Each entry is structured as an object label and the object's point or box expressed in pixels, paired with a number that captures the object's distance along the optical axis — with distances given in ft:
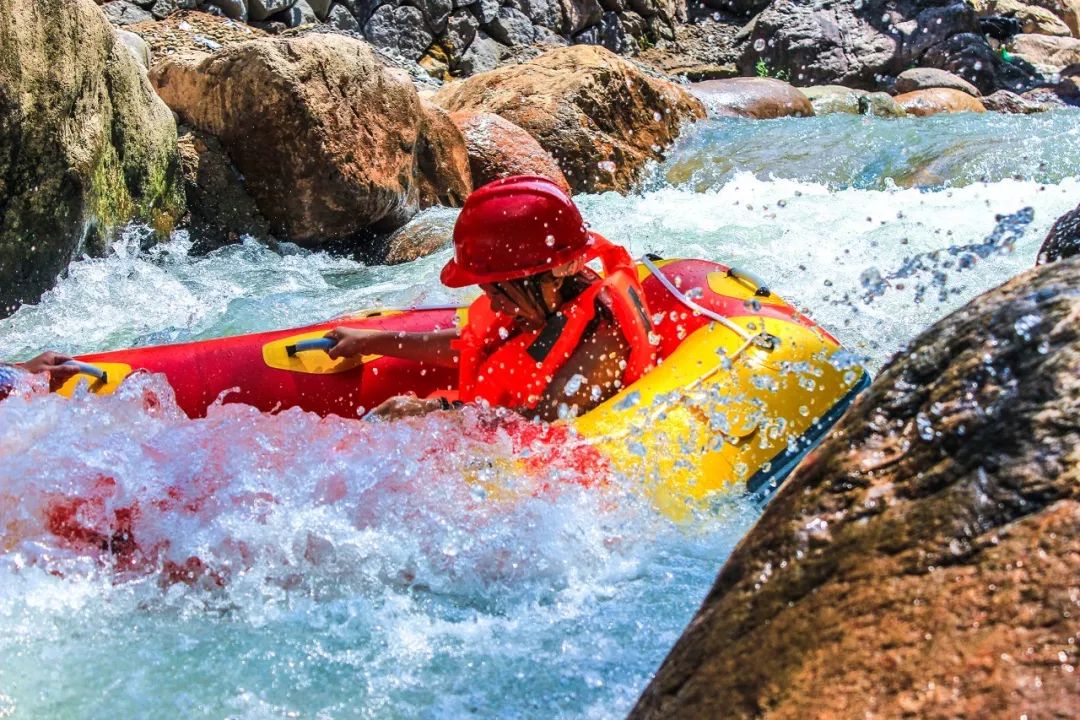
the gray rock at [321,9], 41.34
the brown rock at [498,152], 25.44
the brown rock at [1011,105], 42.52
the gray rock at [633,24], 52.95
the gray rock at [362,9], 42.75
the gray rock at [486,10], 46.26
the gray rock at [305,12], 39.98
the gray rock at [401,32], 42.91
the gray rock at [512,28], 46.85
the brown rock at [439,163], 24.03
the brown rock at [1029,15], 55.36
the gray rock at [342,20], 41.70
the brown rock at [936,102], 39.63
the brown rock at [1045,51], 51.85
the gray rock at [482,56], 44.86
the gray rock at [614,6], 52.47
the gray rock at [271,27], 38.27
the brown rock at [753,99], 35.96
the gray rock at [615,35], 51.85
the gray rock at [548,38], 47.81
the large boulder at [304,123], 20.56
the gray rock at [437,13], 44.11
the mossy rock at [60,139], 15.66
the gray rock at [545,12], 48.16
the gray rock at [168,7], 35.35
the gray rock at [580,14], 49.98
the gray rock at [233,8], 37.09
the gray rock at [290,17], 39.24
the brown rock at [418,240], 21.67
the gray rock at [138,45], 24.04
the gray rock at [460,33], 45.03
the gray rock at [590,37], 50.60
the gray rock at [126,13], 33.53
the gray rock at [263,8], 38.32
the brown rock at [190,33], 27.71
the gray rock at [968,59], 49.52
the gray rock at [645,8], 53.42
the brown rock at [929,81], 44.60
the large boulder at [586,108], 27.04
